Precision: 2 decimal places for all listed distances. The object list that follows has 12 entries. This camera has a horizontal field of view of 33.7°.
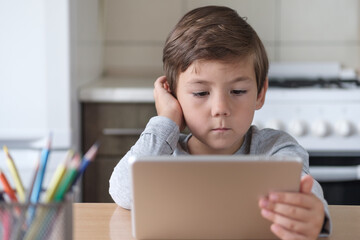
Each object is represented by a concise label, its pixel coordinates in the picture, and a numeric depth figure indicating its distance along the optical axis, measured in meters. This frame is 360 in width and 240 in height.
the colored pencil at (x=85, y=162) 0.66
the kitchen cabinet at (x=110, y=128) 2.27
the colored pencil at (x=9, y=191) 0.72
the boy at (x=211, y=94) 1.17
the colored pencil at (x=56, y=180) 0.65
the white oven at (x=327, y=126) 2.16
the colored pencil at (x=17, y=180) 0.71
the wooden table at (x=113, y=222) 0.93
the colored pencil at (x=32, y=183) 0.69
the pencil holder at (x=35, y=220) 0.65
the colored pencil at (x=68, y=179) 0.65
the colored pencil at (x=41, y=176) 0.69
